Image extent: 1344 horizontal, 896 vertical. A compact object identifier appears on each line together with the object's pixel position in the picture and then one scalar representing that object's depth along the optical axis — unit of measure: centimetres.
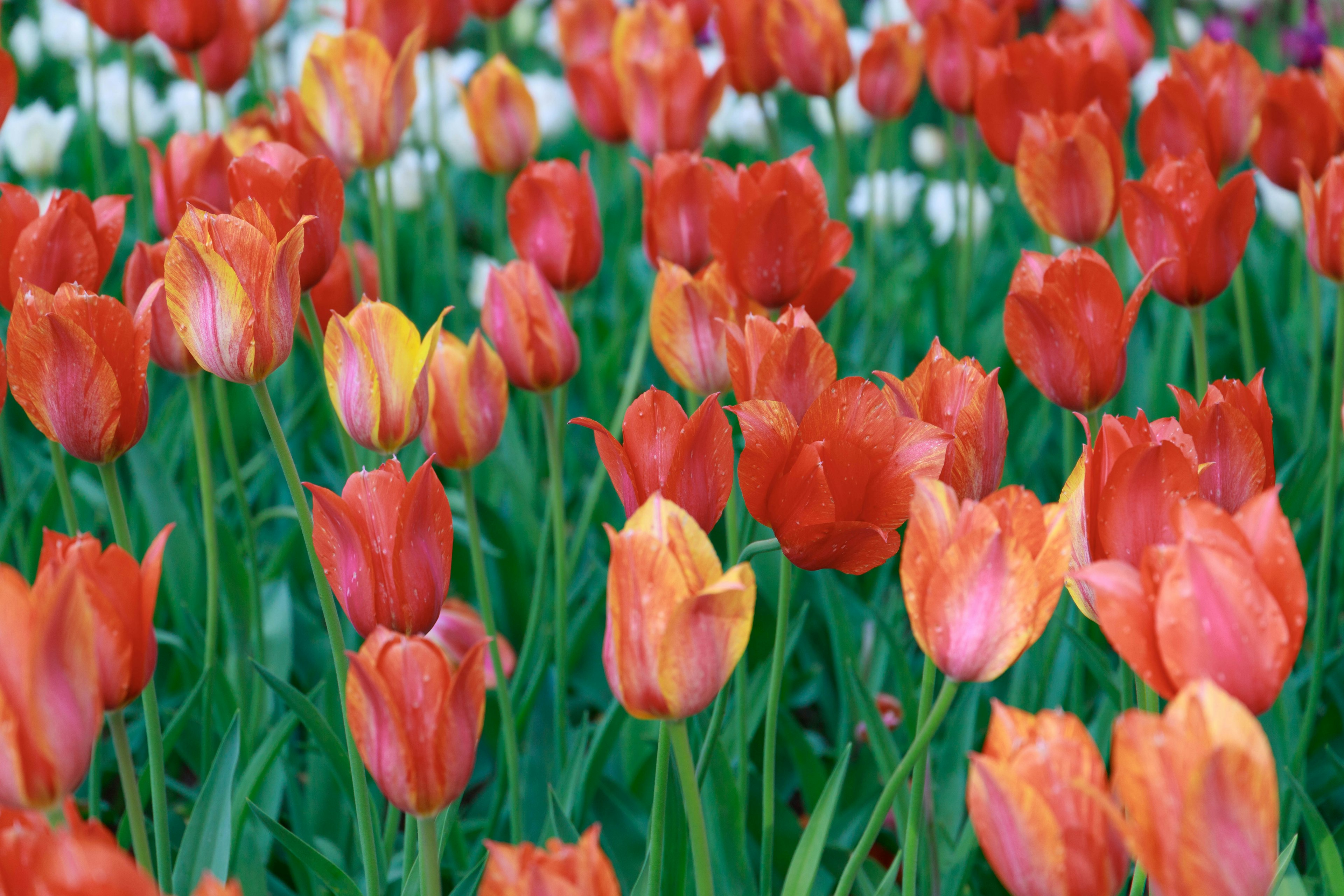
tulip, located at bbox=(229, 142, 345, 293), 169
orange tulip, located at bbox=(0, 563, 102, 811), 147
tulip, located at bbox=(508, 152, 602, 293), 184
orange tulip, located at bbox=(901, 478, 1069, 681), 150
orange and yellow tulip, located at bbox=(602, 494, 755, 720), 149
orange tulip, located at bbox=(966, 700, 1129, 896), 145
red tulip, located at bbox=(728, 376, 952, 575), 155
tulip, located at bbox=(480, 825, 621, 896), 144
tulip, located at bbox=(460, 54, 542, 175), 213
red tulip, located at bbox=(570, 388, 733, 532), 156
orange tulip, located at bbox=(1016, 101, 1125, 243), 182
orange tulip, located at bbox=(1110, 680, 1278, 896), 143
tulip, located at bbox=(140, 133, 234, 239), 184
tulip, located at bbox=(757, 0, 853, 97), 208
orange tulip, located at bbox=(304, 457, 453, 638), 157
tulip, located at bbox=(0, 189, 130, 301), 170
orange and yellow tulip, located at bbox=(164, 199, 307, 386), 161
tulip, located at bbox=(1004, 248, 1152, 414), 166
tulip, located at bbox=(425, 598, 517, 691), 184
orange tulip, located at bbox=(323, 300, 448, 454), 164
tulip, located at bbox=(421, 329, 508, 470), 172
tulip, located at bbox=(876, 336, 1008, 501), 159
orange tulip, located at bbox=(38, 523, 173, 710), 150
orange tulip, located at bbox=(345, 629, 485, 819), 150
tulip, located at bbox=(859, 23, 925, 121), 226
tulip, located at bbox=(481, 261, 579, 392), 177
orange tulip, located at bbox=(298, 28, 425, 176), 192
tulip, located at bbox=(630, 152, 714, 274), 184
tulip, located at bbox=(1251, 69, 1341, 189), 191
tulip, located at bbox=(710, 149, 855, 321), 175
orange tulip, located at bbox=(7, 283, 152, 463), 160
